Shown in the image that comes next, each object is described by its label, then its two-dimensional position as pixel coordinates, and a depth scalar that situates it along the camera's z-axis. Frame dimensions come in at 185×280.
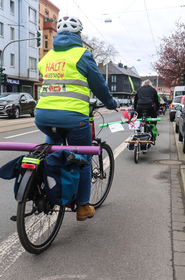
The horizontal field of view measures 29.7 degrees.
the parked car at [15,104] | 20.67
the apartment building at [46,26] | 48.80
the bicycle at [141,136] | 6.98
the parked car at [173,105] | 20.23
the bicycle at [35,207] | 2.60
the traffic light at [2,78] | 25.73
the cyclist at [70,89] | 3.03
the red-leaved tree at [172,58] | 43.44
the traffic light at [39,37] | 24.48
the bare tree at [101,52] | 66.31
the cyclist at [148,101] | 8.15
